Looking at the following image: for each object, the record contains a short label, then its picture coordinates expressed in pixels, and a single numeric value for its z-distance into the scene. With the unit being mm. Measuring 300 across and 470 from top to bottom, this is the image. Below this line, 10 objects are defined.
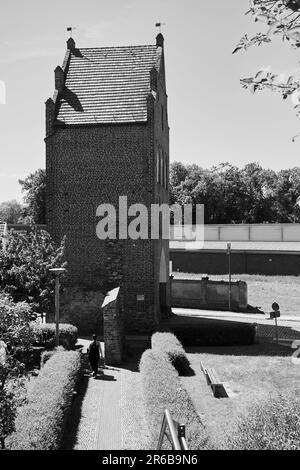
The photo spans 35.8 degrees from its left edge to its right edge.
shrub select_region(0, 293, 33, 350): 10062
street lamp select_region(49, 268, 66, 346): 17641
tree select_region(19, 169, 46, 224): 63219
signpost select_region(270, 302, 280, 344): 21641
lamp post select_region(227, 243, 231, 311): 33188
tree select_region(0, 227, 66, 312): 19109
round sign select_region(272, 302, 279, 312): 21797
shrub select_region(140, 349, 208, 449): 9070
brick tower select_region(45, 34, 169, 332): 23609
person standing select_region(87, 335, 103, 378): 16281
